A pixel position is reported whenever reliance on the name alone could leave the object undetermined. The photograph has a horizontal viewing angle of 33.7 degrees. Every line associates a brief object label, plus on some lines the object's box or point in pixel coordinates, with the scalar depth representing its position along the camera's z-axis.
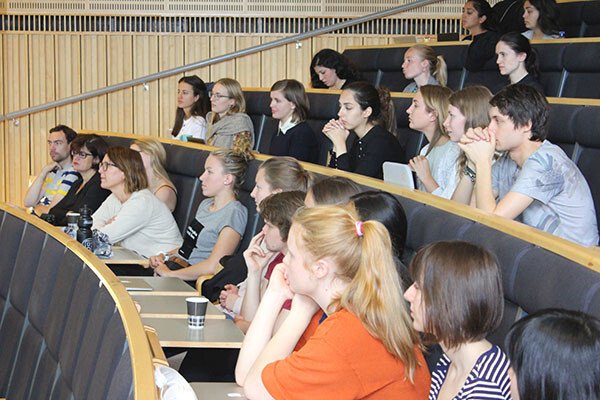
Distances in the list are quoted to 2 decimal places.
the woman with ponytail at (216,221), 4.48
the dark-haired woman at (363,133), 4.60
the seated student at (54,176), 6.45
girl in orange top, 2.05
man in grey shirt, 3.13
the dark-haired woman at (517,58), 4.92
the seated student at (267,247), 3.07
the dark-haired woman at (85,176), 5.83
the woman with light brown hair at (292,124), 5.55
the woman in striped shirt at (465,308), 1.97
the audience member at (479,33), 5.79
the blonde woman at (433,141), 4.09
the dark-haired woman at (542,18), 5.93
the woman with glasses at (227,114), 6.10
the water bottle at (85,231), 4.36
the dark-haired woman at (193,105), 6.73
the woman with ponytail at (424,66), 5.69
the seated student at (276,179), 3.70
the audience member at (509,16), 6.36
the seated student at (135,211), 4.96
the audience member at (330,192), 2.88
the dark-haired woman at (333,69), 6.36
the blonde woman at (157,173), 5.41
